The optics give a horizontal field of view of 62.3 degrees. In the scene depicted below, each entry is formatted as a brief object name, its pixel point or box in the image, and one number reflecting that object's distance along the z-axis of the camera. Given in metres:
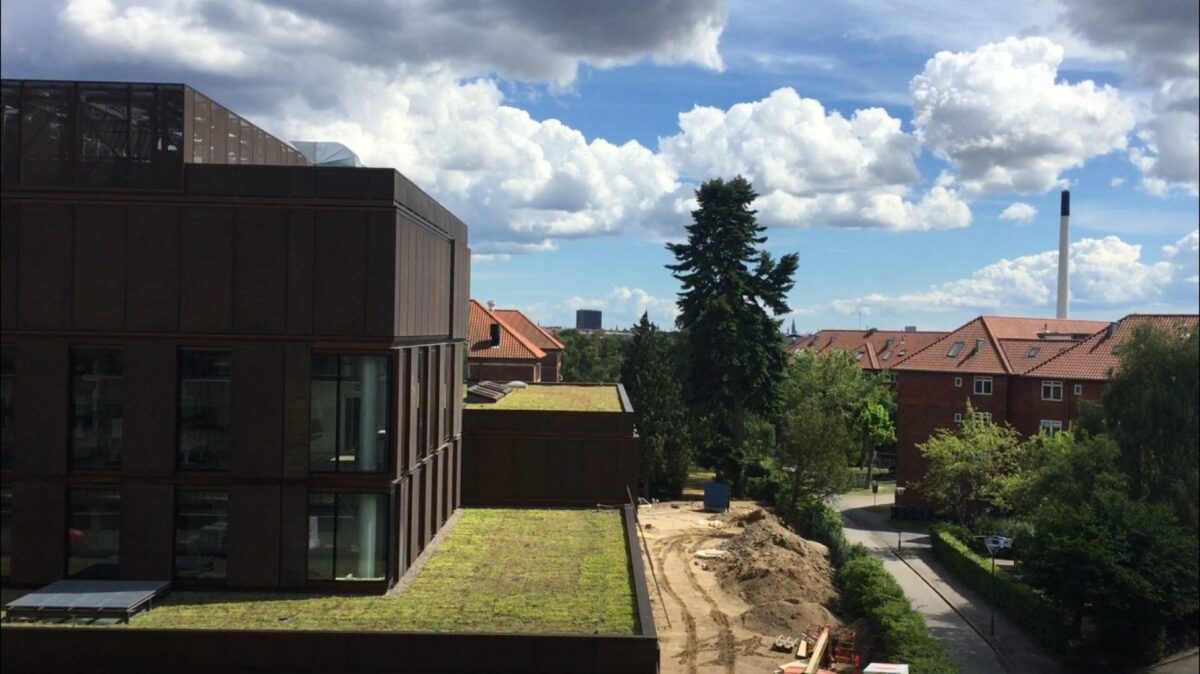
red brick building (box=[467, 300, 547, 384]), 59.31
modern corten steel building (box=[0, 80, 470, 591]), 17.02
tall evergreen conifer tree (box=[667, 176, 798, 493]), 54.91
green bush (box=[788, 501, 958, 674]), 25.34
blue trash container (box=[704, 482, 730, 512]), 51.84
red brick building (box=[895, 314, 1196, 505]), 49.72
